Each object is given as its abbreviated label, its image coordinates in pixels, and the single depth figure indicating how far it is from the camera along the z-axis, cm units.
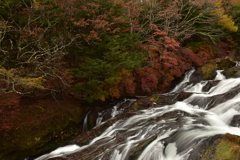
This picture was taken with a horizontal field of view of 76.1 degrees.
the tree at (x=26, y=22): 671
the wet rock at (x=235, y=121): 594
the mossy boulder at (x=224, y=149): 391
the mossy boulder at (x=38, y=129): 637
